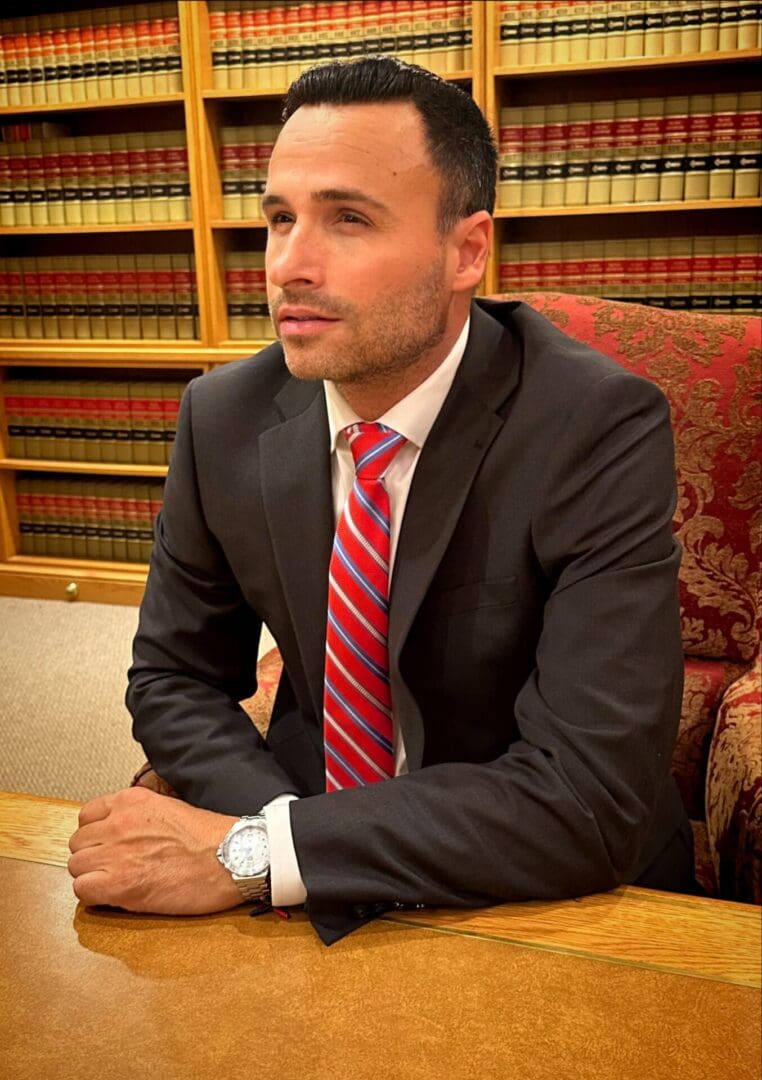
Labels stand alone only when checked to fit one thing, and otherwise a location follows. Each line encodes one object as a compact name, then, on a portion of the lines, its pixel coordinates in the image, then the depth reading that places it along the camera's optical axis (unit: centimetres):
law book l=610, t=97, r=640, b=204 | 295
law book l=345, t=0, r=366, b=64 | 306
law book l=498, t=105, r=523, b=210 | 304
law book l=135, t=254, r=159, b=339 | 357
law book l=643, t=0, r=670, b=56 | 281
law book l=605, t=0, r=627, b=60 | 285
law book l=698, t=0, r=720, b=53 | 278
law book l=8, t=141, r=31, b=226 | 355
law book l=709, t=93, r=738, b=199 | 286
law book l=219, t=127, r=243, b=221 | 332
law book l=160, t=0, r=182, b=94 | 324
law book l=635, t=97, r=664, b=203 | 293
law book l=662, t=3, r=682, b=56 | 280
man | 91
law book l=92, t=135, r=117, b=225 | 346
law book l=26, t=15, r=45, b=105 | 340
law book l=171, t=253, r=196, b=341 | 353
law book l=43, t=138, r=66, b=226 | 351
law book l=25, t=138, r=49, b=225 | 353
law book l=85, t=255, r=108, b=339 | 362
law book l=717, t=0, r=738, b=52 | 276
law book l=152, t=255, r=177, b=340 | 355
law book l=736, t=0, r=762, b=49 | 275
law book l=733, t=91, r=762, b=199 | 284
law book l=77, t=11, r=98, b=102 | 334
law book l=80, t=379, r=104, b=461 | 373
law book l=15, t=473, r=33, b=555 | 393
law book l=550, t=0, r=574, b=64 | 288
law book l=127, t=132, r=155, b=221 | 342
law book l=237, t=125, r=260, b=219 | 329
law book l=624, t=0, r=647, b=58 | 283
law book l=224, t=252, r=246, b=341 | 346
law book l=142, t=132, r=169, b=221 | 340
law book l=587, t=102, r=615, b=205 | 297
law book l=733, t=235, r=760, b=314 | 299
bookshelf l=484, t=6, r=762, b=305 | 286
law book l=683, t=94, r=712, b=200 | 289
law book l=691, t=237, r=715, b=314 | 303
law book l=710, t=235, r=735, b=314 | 301
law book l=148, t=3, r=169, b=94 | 326
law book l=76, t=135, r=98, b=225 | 347
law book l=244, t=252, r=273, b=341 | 343
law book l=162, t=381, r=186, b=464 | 363
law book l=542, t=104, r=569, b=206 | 300
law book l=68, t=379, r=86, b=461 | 375
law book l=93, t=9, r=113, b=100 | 333
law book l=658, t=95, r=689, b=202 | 291
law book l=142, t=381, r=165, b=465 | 367
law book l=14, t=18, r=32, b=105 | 341
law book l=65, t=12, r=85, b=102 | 336
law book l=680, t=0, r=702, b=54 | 279
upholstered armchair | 148
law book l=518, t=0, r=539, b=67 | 291
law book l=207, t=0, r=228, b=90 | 322
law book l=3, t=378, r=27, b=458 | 382
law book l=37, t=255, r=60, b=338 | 367
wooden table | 68
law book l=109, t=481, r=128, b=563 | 381
